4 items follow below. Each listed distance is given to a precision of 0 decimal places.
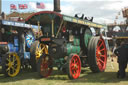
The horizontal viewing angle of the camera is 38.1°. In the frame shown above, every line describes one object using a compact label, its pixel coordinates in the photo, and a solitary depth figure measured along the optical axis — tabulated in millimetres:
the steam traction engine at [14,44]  6850
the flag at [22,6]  46875
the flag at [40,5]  47594
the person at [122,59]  5986
